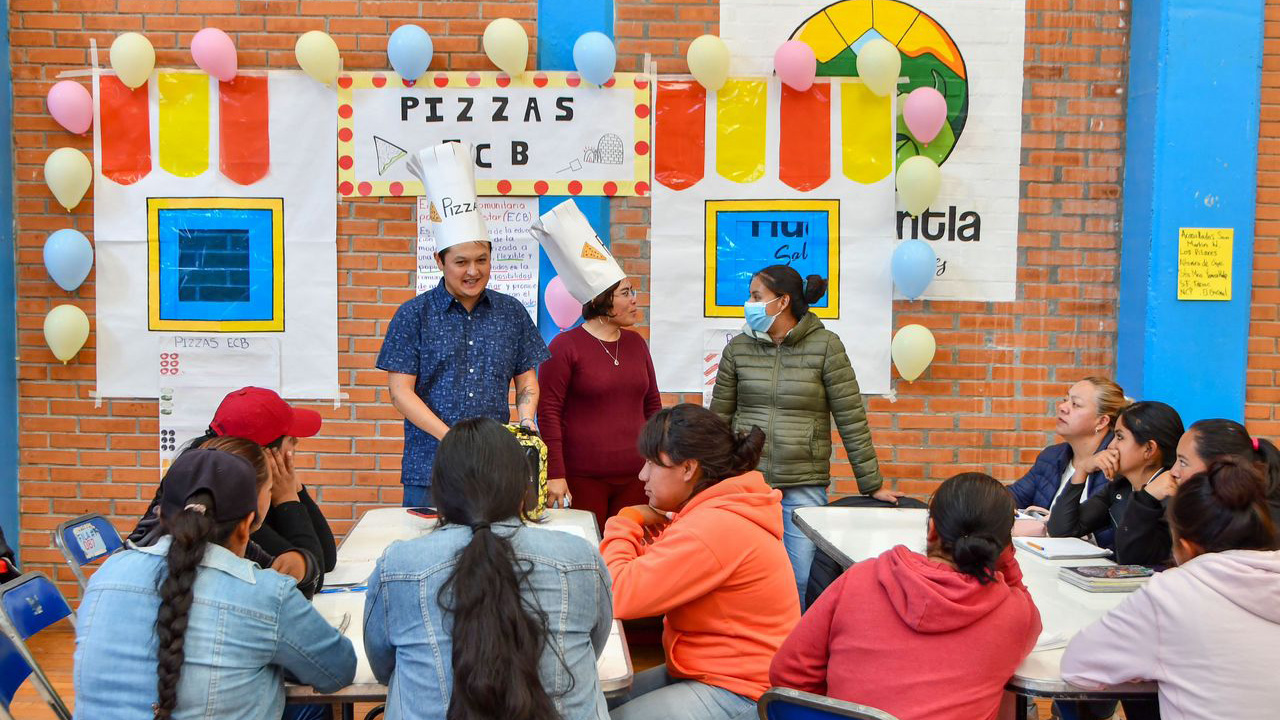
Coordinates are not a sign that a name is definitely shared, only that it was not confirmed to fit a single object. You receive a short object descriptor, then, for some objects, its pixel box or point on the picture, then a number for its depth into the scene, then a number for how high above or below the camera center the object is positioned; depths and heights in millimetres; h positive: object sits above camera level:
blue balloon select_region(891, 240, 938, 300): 3906 +162
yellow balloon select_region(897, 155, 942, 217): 3859 +495
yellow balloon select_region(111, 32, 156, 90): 3799 +911
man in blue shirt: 3020 -158
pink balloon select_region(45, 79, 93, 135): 3834 +729
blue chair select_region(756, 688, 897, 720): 1496 -637
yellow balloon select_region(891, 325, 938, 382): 3967 -178
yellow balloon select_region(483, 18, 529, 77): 3771 +988
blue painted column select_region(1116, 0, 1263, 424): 3904 +526
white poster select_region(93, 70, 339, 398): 3953 +308
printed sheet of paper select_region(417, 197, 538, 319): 4004 +221
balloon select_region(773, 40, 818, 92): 3865 +956
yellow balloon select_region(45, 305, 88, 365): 3850 -159
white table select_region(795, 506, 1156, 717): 1761 -647
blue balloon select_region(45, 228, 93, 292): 3814 +128
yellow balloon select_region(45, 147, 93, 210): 3805 +451
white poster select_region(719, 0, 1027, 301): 4004 +940
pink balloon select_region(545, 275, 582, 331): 3893 -22
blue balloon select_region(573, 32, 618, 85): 3816 +956
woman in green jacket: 3381 -321
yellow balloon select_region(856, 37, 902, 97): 3840 +954
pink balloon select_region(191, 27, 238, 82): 3781 +938
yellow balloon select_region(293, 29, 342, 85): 3791 +937
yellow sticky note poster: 3947 +195
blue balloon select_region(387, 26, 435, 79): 3789 +963
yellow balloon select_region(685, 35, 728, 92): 3844 +961
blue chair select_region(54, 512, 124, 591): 2596 -690
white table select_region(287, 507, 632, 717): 1685 -654
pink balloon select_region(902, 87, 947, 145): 3867 +774
